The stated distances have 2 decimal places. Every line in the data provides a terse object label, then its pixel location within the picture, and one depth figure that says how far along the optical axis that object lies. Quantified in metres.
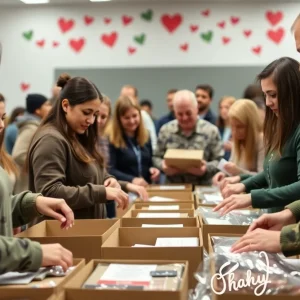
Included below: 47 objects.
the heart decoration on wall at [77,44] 6.38
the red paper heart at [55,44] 6.45
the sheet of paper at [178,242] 1.30
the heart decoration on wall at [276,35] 6.14
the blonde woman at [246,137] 2.58
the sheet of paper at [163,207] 1.91
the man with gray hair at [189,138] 2.94
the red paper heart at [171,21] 6.26
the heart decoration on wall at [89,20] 6.32
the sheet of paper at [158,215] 1.71
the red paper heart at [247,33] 6.18
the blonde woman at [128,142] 3.00
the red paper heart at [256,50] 6.20
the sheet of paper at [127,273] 0.99
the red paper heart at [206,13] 6.20
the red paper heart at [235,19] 6.17
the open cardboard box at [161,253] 1.18
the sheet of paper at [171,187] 2.40
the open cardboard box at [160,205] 1.95
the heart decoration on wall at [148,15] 6.27
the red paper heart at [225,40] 6.21
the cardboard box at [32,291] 0.89
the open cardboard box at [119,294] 0.89
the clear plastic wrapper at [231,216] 1.64
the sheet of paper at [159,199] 2.14
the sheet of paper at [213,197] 2.08
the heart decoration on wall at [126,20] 6.30
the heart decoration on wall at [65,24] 6.36
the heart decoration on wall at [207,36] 6.22
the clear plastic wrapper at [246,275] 0.92
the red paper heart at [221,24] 6.19
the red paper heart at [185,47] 6.29
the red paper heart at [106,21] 6.32
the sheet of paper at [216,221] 1.60
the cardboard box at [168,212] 1.76
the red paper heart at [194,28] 6.24
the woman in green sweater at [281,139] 1.53
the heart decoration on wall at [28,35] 6.52
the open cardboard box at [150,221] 1.58
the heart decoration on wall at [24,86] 6.57
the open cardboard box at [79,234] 1.28
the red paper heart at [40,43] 6.49
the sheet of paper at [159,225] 1.50
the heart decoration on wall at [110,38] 6.33
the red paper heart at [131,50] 6.34
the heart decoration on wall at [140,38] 6.30
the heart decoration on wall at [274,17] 6.11
